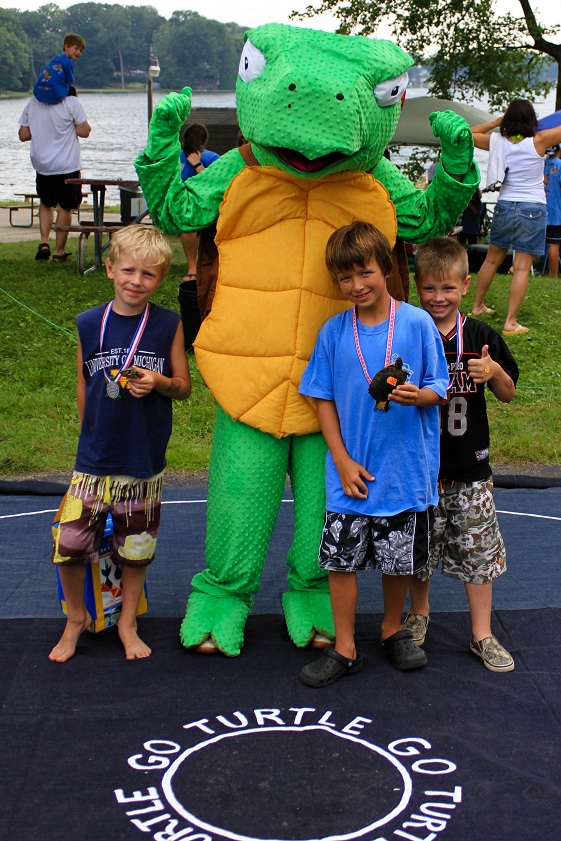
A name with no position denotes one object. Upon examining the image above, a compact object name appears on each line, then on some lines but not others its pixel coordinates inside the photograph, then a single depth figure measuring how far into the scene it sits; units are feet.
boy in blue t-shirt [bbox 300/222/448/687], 8.35
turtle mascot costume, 8.52
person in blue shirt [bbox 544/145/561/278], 32.91
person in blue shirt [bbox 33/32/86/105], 26.11
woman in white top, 20.01
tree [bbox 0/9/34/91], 192.54
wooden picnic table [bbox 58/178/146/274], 25.36
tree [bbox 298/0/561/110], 40.32
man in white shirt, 26.37
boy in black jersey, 8.80
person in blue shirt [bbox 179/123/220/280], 23.27
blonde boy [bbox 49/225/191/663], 8.77
